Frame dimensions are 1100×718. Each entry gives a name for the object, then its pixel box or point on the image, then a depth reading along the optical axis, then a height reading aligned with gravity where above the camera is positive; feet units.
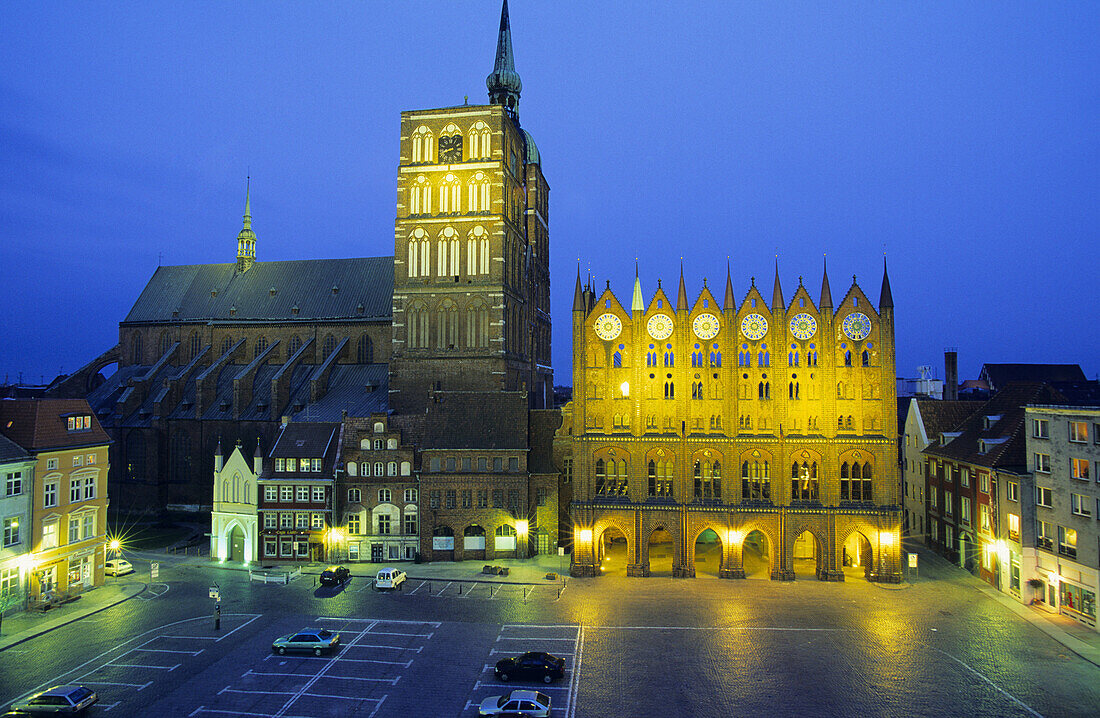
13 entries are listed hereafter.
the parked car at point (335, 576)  152.46 -35.12
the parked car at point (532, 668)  99.76 -35.96
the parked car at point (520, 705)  87.45 -36.24
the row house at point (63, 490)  139.74 -15.35
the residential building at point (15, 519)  131.13 -19.43
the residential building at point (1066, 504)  122.93 -16.79
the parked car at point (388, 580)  149.79 -34.93
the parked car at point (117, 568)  164.76 -35.50
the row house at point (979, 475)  149.07 -14.15
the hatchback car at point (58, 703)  87.86 -35.87
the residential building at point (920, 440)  194.08 -7.35
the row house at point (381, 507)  175.52 -22.68
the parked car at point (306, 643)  110.93 -35.79
